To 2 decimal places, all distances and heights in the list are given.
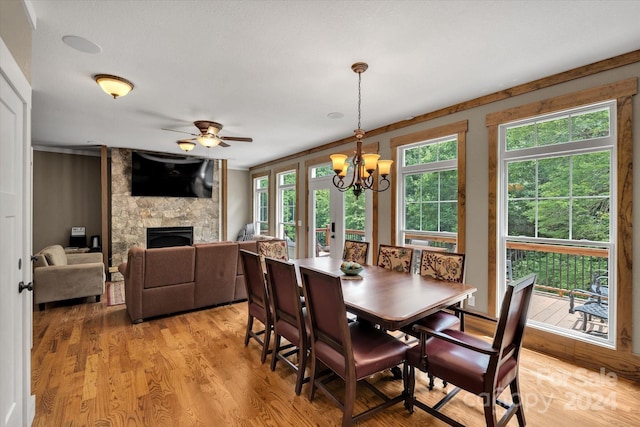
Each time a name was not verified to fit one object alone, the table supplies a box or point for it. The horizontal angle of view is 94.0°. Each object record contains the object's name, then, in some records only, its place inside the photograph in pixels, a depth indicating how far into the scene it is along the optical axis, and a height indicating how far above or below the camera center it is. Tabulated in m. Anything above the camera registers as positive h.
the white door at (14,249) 1.49 -0.20
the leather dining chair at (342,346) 1.79 -0.89
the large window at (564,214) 2.65 -0.01
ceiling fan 4.06 +1.11
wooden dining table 1.81 -0.60
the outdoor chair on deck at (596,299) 2.66 -0.79
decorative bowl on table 2.81 -0.53
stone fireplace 6.13 -0.02
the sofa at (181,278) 3.57 -0.84
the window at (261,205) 7.98 +0.21
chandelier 2.64 +0.44
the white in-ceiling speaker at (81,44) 2.20 +1.28
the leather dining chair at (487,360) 1.57 -0.87
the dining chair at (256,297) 2.69 -0.82
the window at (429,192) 3.76 +0.28
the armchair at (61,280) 3.96 -0.93
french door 5.02 -0.10
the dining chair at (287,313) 2.20 -0.79
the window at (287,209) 6.76 +0.09
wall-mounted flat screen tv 6.30 +0.83
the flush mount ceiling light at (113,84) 2.76 +1.20
